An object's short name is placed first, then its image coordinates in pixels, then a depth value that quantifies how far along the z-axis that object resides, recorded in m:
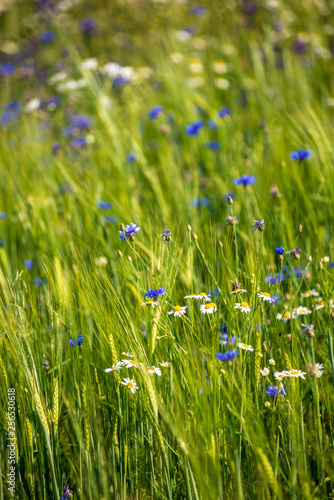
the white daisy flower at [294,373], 2.81
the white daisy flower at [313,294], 2.92
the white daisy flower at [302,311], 2.92
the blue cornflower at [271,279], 2.89
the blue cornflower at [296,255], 2.89
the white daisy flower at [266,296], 2.85
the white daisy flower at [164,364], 2.81
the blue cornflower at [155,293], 2.85
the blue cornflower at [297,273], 3.07
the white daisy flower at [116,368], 2.80
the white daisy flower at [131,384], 2.80
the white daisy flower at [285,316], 2.90
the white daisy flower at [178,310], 2.84
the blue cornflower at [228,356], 2.75
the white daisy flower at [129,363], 2.80
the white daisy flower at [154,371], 2.80
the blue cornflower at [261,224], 2.93
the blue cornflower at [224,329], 2.94
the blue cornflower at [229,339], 2.83
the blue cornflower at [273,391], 2.85
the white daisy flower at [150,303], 2.84
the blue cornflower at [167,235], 2.92
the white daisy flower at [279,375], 2.83
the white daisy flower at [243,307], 2.84
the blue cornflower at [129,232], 2.93
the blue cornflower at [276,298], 2.89
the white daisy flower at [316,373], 2.75
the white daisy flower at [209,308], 2.84
